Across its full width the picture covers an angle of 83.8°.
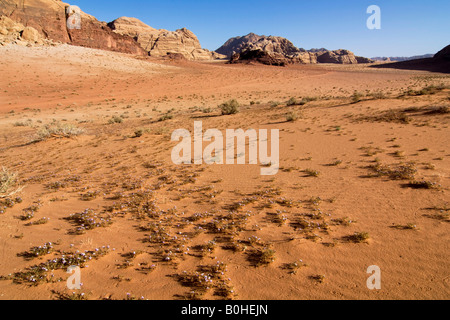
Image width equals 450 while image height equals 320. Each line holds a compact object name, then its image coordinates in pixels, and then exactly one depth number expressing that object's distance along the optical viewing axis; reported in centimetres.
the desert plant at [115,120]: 1822
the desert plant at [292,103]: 1931
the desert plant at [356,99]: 1676
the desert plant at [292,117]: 1366
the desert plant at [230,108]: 1784
